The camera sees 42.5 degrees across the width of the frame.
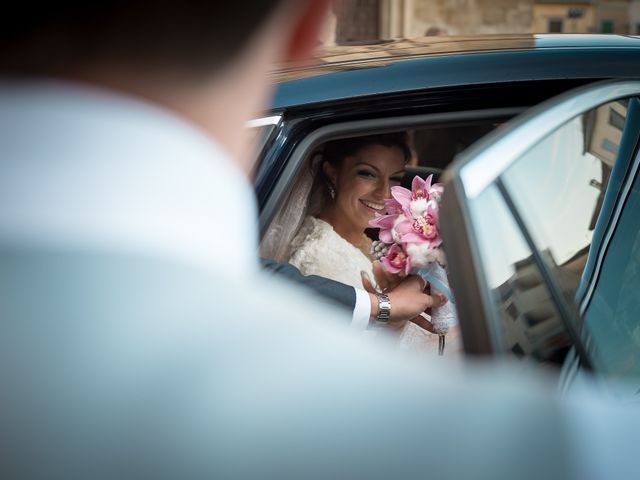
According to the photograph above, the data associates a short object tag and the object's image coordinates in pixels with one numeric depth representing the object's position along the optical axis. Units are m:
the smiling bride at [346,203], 2.16
